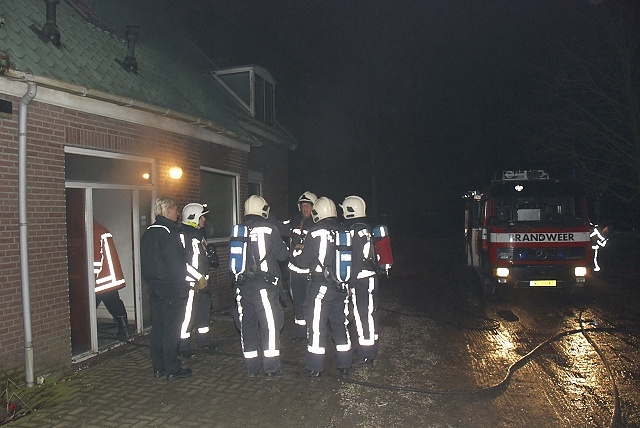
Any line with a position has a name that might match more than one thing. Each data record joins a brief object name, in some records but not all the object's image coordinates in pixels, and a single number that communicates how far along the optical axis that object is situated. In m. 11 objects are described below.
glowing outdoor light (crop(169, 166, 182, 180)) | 8.63
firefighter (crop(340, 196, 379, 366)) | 6.41
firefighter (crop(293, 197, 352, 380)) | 6.02
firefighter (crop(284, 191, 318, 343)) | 7.82
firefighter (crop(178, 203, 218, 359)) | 6.45
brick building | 5.67
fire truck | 10.75
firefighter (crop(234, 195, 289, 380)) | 6.04
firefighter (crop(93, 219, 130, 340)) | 7.50
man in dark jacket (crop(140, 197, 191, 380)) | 6.00
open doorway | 6.95
